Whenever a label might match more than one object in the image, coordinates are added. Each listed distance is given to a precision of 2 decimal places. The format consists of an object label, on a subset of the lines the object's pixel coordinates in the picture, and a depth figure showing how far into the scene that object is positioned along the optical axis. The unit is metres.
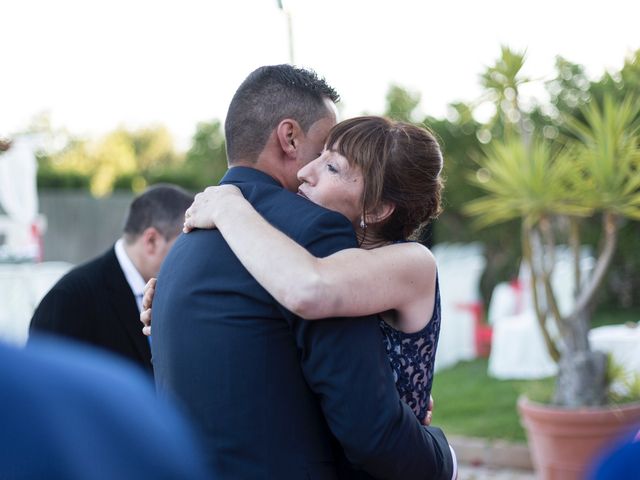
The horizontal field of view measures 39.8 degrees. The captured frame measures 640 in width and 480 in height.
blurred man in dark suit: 3.37
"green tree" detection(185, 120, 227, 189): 16.95
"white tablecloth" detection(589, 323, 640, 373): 7.02
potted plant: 5.46
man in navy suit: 1.75
